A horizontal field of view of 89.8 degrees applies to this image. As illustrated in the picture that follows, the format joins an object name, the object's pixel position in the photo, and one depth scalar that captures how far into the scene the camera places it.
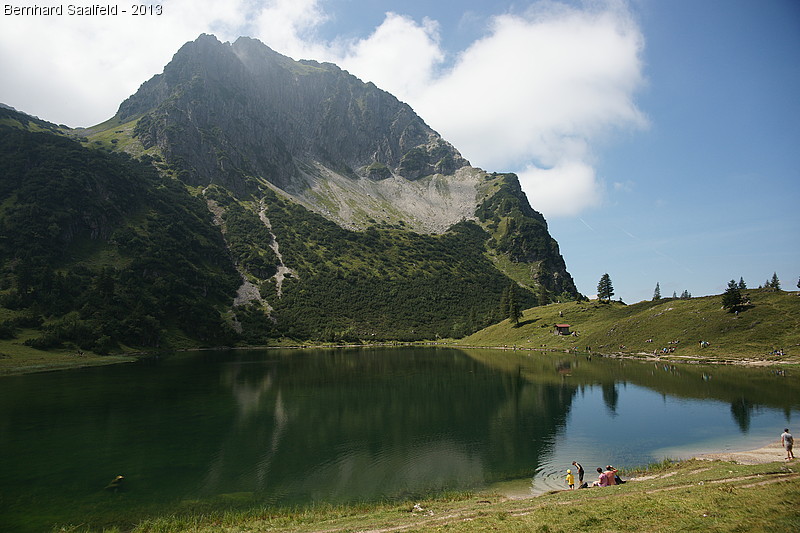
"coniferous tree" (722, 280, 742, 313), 90.12
